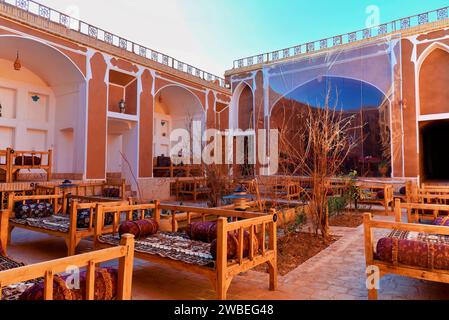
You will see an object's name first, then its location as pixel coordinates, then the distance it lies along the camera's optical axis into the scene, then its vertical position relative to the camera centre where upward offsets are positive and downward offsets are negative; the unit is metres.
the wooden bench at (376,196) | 7.55 -0.50
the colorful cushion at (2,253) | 2.79 -0.68
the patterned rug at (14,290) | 1.83 -0.69
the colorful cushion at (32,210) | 4.78 -0.53
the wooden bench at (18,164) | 7.92 +0.31
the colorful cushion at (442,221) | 3.36 -0.50
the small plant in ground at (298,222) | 4.80 -0.76
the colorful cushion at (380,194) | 8.40 -0.50
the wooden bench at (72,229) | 3.84 -0.68
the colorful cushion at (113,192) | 9.38 -0.49
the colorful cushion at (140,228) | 3.44 -0.57
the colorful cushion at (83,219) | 4.18 -0.57
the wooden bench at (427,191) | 5.55 -0.28
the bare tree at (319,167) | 4.61 +0.12
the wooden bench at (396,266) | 2.38 -0.70
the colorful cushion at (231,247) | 2.65 -0.59
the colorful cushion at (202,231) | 3.39 -0.60
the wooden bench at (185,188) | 11.47 -0.47
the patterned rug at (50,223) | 4.12 -0.64
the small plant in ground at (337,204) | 6.27 -0.60
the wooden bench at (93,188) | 7.78 -0.36
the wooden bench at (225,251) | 2.50 -0.67
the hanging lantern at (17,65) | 9.12 +3.14
